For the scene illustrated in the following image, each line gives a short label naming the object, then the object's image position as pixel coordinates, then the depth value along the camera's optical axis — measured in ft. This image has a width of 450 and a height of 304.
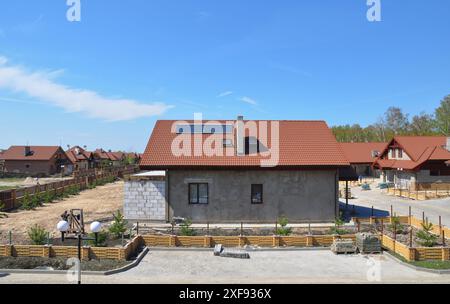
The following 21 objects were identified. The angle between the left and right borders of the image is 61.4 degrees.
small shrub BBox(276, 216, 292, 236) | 63.77
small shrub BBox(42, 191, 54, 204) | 113.60
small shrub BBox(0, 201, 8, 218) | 90.92
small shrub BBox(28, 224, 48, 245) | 57.52
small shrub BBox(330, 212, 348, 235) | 66.03
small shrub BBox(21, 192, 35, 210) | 102.17
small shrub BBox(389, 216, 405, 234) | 69.76
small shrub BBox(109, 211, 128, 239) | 62.69
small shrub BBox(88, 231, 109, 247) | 58.44
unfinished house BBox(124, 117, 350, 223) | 77.10
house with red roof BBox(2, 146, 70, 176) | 240.32
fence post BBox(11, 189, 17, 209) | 103.67
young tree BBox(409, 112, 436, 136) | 277.13
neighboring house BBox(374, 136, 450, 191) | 138.81
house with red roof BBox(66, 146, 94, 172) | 268.39
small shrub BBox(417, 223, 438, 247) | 57.52
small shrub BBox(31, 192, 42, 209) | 104.59
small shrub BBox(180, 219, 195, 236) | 64.18
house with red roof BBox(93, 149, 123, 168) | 316.31
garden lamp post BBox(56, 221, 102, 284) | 37.70
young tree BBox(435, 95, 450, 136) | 248.83
